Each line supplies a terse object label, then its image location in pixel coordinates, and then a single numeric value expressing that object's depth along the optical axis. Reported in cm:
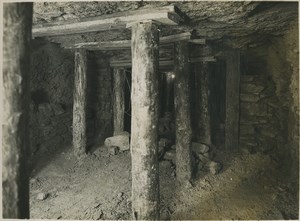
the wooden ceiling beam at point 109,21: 358
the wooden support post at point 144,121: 373
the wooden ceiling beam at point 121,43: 497
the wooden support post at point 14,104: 207
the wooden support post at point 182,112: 538
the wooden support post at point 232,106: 693
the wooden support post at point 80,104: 655
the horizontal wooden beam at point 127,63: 757
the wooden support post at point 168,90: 1197
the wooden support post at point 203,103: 666
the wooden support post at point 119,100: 791
